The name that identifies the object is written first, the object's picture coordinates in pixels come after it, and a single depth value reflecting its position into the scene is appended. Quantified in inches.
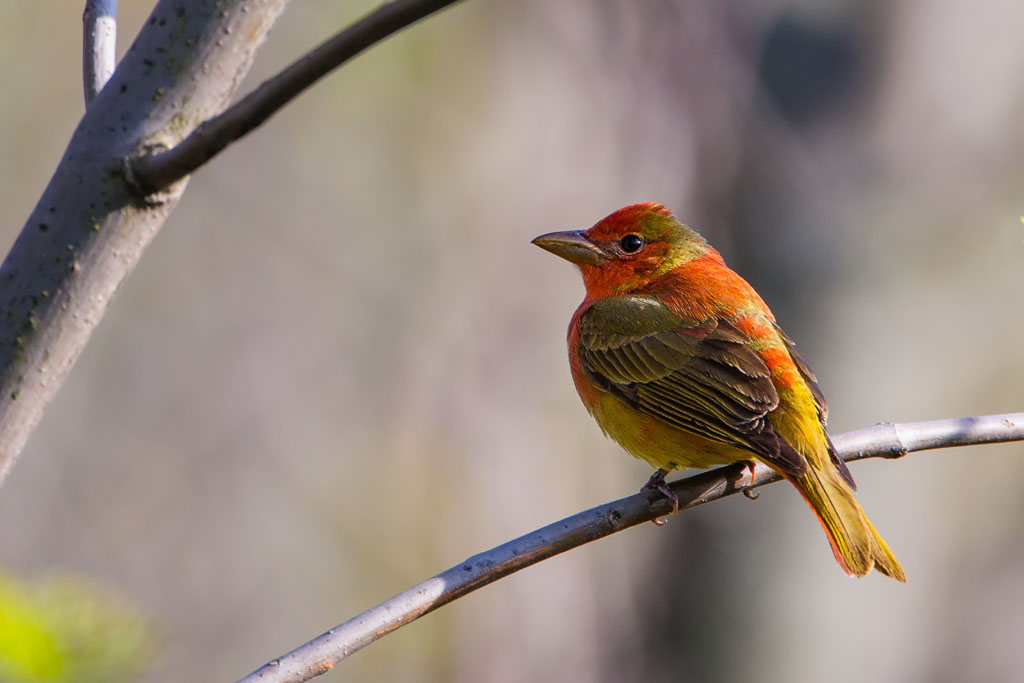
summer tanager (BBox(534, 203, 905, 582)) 262.8
